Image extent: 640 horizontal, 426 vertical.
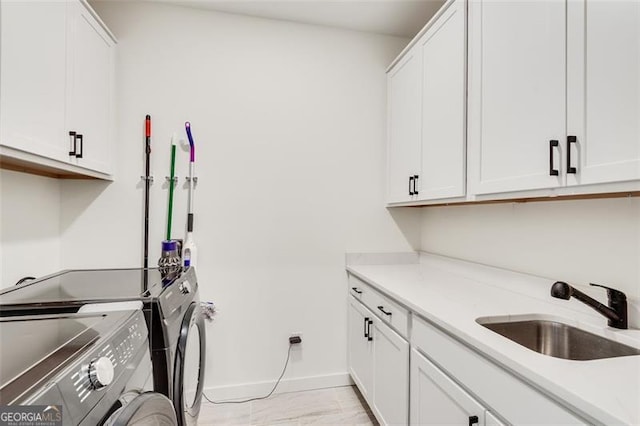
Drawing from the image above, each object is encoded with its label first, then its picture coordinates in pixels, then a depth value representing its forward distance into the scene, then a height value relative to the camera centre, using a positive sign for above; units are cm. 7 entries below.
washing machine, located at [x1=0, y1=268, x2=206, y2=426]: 104 -31
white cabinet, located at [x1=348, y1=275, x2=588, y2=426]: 82 -57
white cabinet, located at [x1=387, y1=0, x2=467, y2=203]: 152 +58
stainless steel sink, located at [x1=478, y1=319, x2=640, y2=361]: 106 -44
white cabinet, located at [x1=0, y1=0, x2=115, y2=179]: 117 +55
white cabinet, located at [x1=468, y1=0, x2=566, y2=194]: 105 +46
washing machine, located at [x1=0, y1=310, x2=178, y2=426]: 56 -32
